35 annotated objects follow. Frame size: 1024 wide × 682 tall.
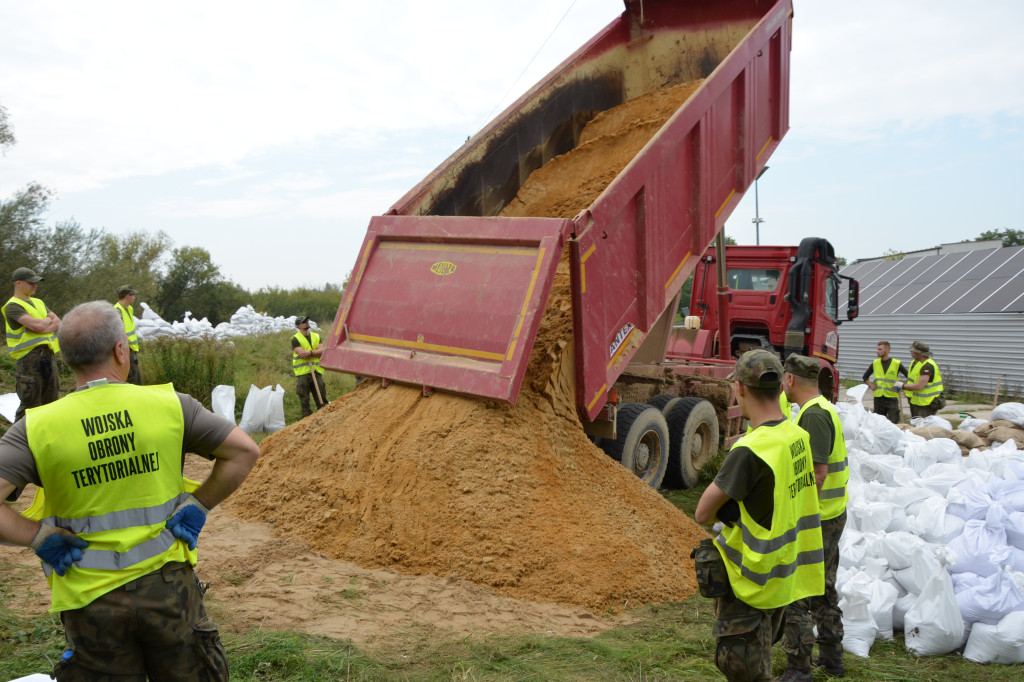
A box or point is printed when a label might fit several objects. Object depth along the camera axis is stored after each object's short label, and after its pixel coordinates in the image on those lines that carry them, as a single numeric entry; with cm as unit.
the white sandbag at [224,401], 877
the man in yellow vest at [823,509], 337
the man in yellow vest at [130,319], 827
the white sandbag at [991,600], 396
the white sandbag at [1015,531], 469
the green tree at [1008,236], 4250
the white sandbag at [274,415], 912
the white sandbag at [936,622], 391
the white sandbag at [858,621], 393
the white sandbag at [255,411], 902
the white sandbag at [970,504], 491
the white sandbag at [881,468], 612
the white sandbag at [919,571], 413
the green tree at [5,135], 2005
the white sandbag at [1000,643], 380
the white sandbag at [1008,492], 504
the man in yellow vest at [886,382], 1067
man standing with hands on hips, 206
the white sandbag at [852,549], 448
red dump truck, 500
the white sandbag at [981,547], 432
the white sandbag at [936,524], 477
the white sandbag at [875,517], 488
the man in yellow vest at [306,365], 1011
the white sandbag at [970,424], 935
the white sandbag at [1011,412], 962
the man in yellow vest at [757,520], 263
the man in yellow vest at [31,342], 664
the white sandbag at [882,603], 409
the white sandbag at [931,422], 944
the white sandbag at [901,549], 427
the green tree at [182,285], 2886
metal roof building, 1817
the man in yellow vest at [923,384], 1030
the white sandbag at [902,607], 414
